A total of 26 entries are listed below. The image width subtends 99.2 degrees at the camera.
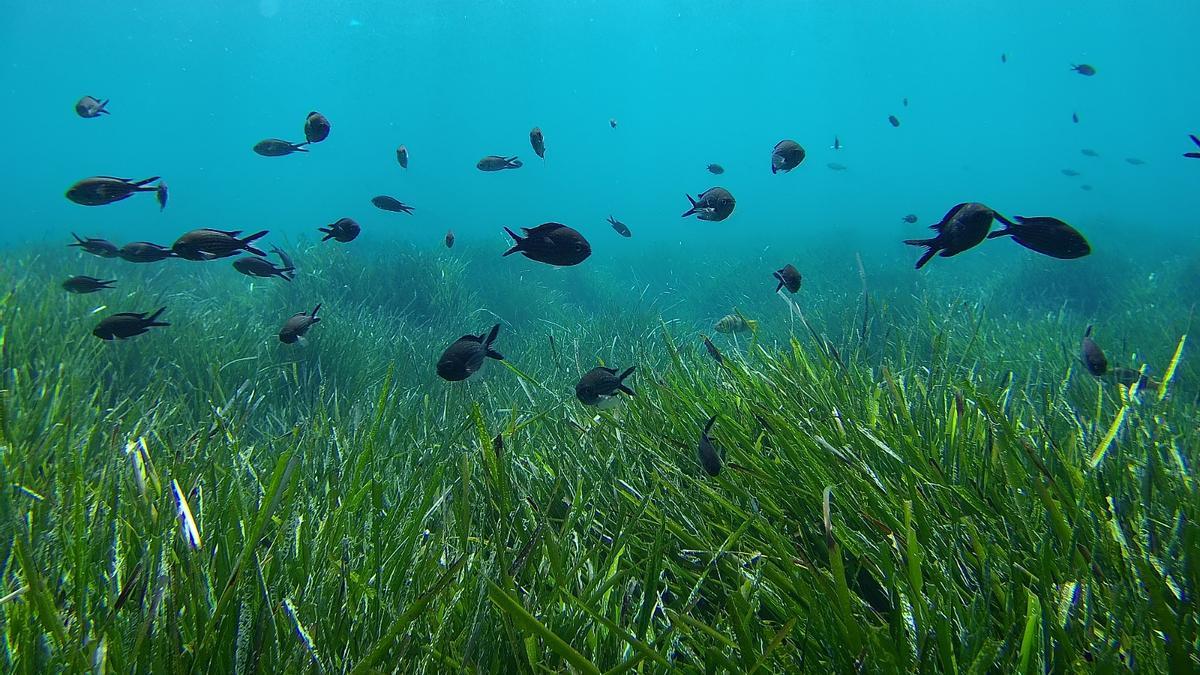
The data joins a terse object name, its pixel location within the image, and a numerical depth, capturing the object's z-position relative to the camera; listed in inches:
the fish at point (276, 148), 231.6
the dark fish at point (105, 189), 160.7
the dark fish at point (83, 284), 186.2
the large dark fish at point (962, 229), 96.7
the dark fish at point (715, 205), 176.2
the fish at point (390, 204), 265.5
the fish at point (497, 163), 271.6
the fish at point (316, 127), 217.0
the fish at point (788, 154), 192.5
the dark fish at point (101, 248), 205.8
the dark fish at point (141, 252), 176.2
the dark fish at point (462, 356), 109.7
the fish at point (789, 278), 168.6
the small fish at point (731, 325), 203.6
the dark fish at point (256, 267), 194.9
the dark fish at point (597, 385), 110.1
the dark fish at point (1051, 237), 98.1
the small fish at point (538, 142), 245.2
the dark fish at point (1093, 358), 132.9
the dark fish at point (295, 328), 153.1
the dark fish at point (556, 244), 113.9
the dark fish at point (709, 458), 75.0
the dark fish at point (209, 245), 130.1
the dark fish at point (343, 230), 202.1
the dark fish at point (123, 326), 139.8
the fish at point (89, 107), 245.8
